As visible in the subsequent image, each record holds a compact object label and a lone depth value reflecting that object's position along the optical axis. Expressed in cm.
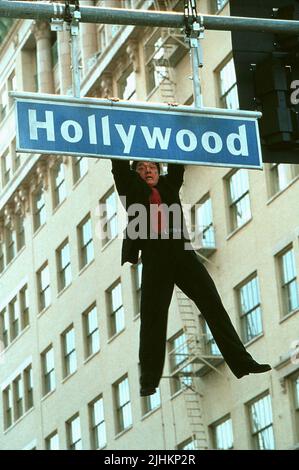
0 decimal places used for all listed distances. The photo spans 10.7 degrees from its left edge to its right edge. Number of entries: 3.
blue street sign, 1313
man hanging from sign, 1352
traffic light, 1428
